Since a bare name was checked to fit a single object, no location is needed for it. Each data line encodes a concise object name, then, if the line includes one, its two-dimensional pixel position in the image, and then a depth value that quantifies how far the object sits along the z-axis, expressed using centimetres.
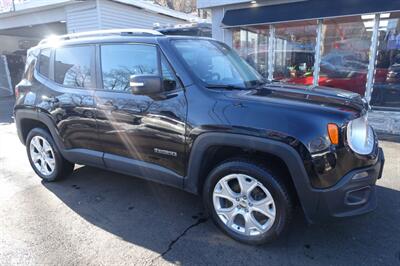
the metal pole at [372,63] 756
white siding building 1154
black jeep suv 242
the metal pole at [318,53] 816
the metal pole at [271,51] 909
